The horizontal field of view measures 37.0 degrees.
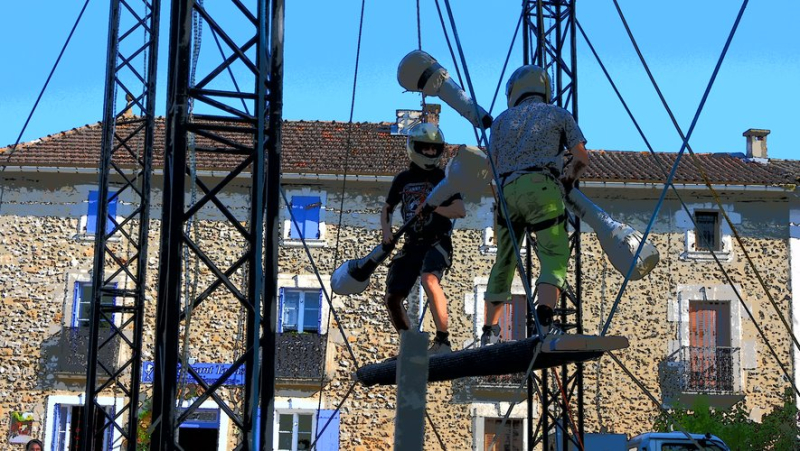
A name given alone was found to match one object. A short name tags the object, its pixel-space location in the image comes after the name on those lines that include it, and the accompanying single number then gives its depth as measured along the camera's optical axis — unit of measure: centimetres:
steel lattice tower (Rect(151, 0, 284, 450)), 663
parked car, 1285
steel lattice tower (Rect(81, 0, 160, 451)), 1141
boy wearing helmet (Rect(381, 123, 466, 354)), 688
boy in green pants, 616
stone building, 1997
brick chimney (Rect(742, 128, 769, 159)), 2258
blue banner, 1977
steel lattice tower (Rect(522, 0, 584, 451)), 1097
